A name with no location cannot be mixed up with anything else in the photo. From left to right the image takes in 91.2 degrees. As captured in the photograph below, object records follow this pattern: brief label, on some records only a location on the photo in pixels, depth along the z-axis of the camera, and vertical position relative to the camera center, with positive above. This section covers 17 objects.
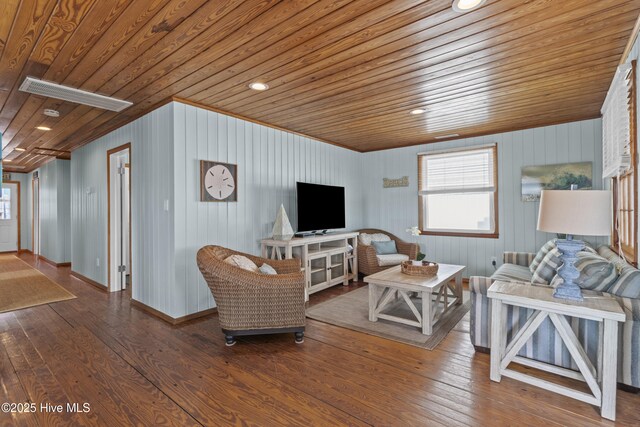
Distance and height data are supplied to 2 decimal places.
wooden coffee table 2.97 -0.89
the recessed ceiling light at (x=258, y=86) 2.92 +1.17
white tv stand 4.10 -0.65
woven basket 3.33 -0.65
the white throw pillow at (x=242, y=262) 2.89 -0.50
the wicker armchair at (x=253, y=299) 2.67 -0.78
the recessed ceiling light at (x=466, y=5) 1.75 +1.16
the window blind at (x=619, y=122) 2.43 +0.76
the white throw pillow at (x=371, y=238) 5.40 -0.51
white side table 1.79 -0.83
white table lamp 1.89 -0.07
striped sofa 1.99 -0.90
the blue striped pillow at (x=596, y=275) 2.15 -0.47
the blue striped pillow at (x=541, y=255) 3.32 -0.51
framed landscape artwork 4.15 +0.43
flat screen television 4.54 +0.03
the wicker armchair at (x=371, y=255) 5.02 -0.76
